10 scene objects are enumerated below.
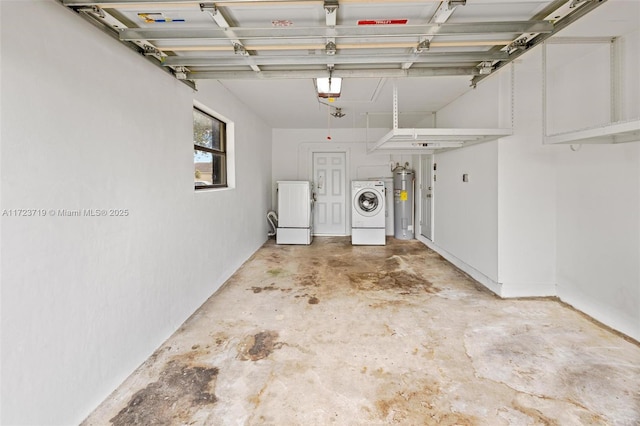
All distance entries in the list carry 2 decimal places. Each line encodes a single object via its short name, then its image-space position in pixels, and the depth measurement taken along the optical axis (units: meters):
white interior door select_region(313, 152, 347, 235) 7.36
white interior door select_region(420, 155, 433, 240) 5.97
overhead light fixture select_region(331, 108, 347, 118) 5.18
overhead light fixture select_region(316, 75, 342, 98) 3.39
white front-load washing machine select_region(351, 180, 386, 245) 6.49
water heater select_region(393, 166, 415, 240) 6.89
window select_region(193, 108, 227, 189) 3.59
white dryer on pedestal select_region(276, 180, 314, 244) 6.48
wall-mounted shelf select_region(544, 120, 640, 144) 2.04
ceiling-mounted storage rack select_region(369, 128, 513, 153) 3.30
